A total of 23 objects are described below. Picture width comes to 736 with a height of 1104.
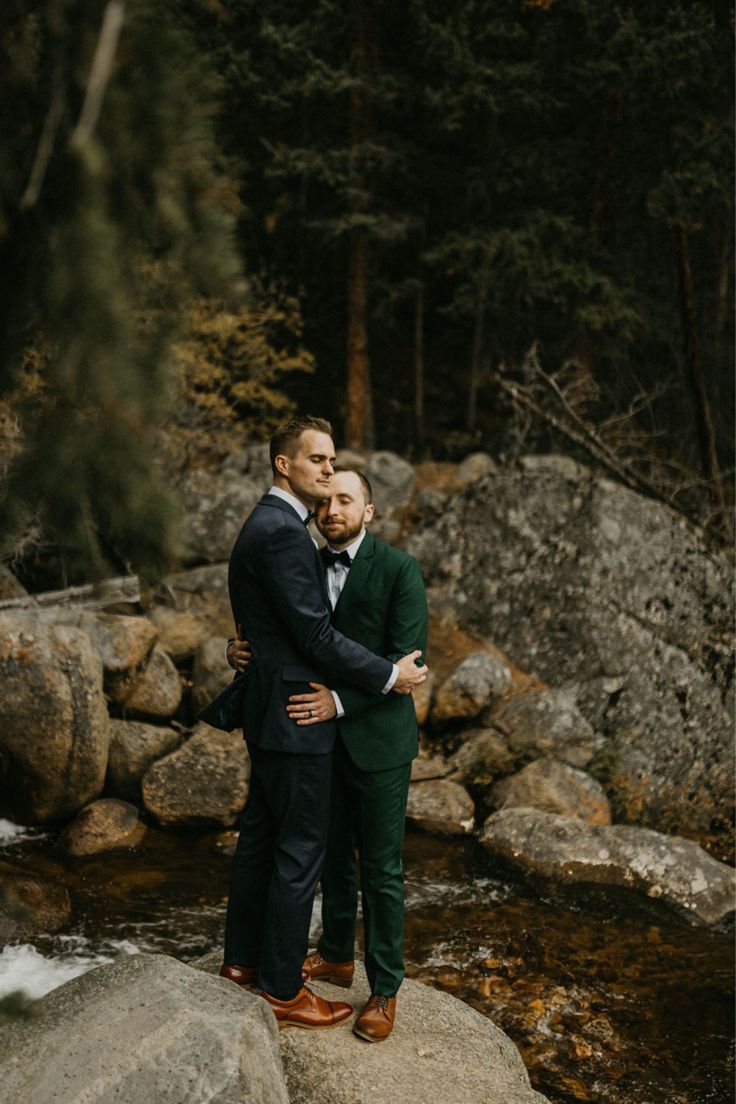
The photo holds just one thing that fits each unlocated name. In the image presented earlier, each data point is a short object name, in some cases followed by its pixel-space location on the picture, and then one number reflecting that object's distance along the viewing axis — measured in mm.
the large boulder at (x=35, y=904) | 5570
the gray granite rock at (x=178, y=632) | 9688
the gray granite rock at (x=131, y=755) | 7696
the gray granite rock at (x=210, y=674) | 8570
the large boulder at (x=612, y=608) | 9141
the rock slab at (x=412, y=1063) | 3539
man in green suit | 3848
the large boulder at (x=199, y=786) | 7363
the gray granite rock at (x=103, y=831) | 6965
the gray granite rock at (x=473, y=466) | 13281
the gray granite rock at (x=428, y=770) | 8422
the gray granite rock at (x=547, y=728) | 8828
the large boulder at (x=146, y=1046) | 2906
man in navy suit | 3682
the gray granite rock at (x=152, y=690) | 8414
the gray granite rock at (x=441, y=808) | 7777
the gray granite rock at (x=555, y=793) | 8008
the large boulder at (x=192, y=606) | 9758
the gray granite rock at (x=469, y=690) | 9094
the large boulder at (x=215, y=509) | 11406
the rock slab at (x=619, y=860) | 6660
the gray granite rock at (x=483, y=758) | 8547
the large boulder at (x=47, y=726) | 7129
